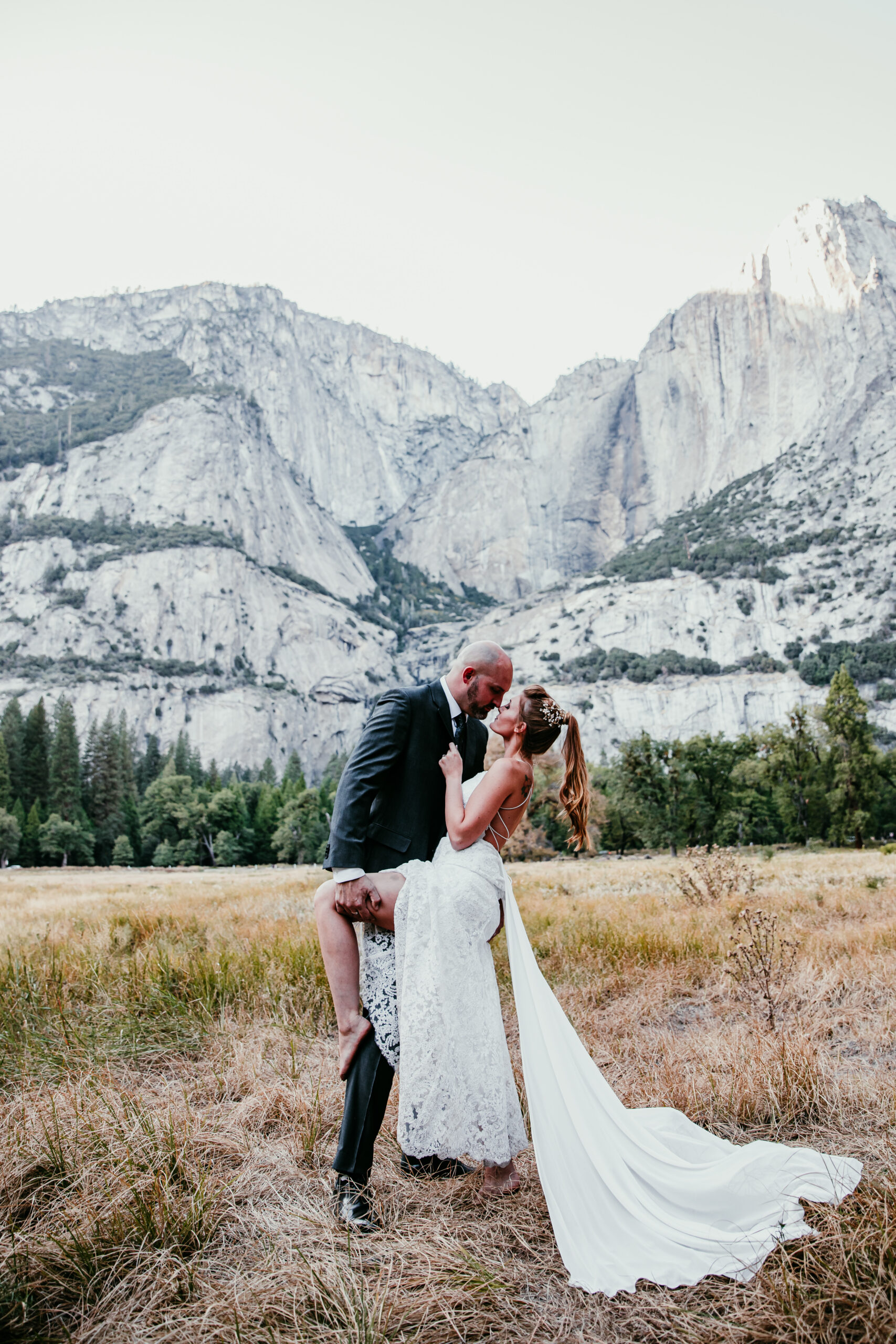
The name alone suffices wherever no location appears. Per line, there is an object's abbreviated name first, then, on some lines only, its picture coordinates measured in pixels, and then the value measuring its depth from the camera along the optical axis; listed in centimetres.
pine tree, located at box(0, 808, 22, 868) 5150
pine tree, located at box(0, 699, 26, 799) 6097
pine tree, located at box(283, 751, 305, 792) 8421
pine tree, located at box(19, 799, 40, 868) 5412
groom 314
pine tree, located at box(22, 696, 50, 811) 6138
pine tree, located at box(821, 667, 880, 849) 4369
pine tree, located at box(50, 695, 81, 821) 6091
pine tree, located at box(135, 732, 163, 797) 7900
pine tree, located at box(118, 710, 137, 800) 6862
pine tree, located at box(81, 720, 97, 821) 6519
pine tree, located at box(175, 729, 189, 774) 8081
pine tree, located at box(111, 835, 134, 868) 6072
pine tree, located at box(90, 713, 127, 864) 6309
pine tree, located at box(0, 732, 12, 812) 5694
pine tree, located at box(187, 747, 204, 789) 8138
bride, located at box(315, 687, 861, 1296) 277
